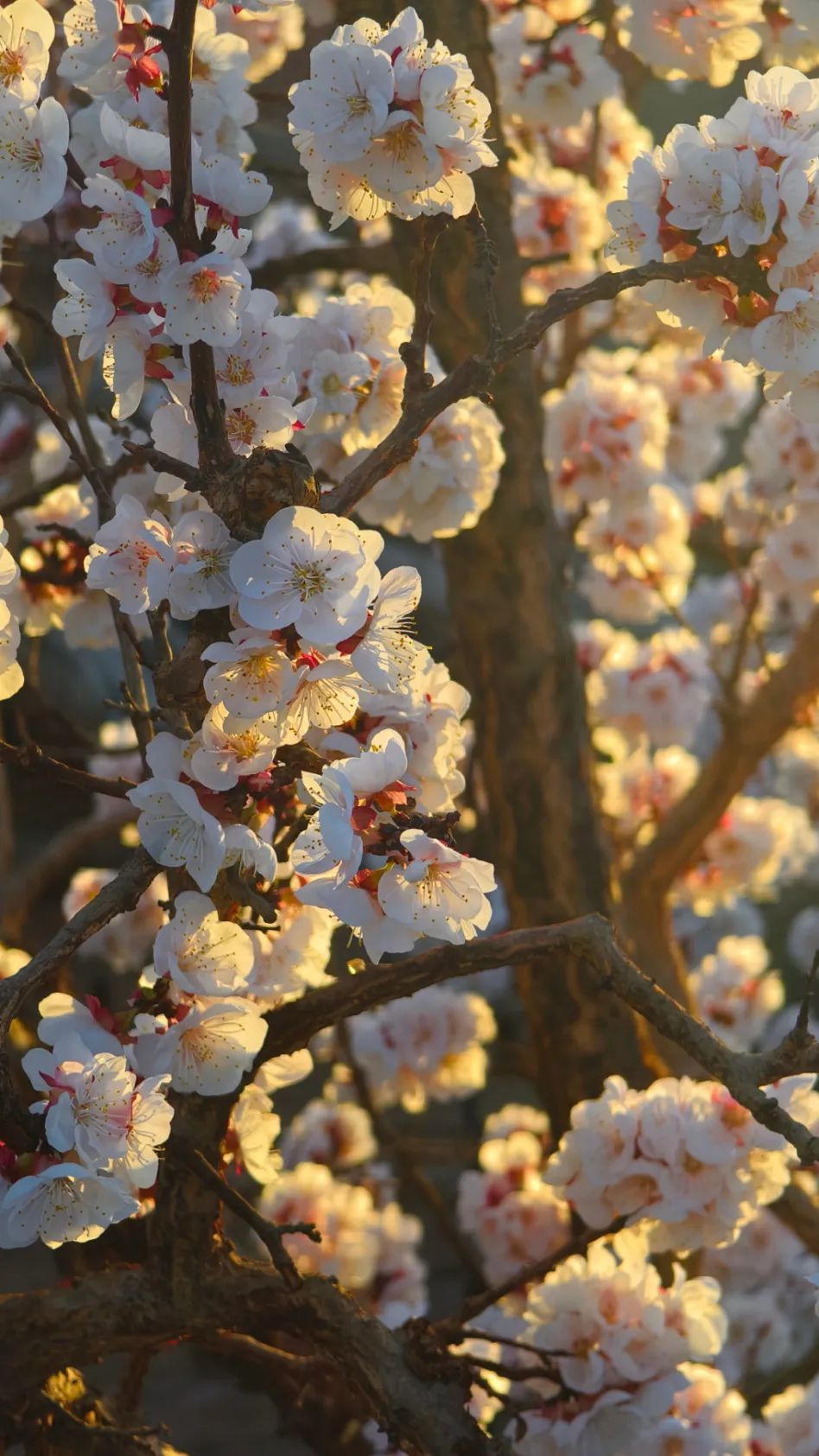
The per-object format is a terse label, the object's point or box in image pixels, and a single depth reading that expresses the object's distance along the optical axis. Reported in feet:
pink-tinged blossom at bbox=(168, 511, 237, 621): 3.87
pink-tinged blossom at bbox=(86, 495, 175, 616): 3.94
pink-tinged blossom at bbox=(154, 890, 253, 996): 4.02
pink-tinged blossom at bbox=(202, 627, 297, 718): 3.85
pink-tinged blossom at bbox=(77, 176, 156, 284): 3.89
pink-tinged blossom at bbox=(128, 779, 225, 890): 3.90
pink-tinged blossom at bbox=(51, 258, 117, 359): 3.92
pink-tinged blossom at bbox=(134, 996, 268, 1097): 4.08
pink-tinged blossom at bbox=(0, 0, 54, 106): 3.91
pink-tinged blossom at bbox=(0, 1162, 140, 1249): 3.89
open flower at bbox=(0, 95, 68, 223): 3.90
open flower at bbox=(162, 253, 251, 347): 3.90
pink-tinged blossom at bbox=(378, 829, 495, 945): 3.87
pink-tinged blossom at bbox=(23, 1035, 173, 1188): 3.89
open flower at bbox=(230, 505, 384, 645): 3.82
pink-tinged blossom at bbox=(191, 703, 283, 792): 3.91
